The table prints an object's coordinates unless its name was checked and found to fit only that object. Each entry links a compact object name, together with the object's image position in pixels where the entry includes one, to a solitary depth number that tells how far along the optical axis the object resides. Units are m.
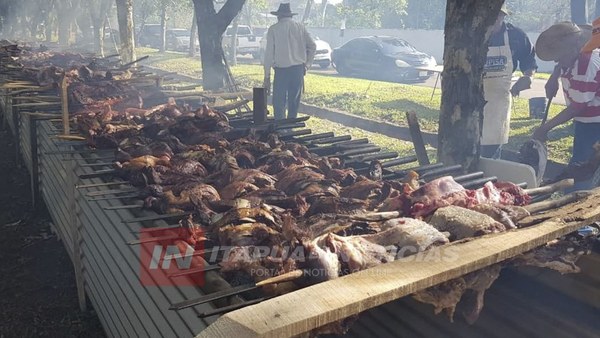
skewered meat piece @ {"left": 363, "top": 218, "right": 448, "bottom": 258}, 2.70
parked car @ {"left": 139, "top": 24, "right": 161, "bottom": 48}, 47.88
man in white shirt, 10.85
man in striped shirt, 5.95
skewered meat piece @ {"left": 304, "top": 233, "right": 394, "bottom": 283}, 2.46
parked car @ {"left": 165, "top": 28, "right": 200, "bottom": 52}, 44.21
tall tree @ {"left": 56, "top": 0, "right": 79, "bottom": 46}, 33.38
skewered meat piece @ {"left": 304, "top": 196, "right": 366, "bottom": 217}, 3.46
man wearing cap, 6.80
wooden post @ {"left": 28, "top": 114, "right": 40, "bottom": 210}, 7.28
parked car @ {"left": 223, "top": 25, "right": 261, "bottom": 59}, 38.91
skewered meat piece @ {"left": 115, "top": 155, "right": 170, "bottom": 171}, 4.49
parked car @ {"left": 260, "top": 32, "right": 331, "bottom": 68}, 30.16
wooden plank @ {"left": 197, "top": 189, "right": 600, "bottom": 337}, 1.81
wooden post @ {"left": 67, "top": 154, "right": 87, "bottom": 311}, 4.89
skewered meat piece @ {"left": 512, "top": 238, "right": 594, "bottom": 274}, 2.67
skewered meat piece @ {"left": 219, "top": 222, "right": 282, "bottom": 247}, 2.96
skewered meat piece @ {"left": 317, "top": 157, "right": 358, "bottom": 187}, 4.28
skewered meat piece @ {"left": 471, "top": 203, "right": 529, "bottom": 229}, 3.00
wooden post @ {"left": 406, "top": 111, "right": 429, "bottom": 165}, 6.09
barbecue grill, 1.91
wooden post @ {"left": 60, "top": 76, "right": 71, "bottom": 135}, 5.69
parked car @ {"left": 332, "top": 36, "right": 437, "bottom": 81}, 24.02
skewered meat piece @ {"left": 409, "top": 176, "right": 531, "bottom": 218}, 3.38
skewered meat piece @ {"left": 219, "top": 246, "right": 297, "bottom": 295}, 2.54
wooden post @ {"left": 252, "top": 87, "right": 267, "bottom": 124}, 6.72
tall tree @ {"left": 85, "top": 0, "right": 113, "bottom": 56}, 26.11
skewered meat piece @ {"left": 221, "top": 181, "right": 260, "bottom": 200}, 3.90
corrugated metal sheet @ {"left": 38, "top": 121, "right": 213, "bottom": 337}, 2.77
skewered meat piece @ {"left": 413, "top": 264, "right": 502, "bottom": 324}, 2.50
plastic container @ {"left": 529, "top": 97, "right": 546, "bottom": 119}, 12.77
